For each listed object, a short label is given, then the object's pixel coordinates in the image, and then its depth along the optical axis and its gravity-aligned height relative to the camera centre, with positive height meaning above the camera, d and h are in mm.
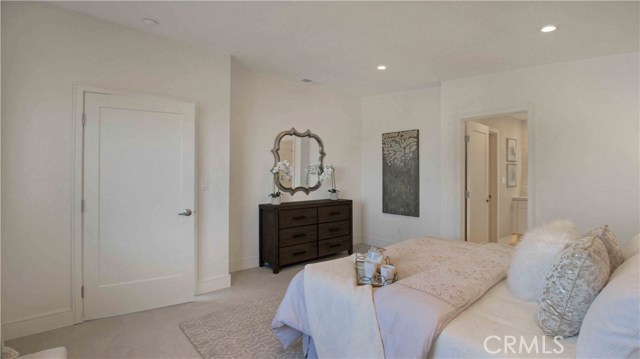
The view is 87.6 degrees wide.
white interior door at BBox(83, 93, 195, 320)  2805 -211
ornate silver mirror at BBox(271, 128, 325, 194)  4641 +297
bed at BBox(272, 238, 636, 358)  1348 -655
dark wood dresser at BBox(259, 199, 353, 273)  4195 -678
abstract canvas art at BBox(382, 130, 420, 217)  5145 +104
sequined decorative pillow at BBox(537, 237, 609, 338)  1376 -462
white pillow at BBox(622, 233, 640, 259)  1791 -380
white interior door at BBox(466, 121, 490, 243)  4547 -24
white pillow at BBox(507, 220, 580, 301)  1723 -418
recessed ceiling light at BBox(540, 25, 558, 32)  2809 +1299
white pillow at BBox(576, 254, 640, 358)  1124 -502
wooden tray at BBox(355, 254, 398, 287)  1917 -575
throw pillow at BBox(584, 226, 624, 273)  1729 -356
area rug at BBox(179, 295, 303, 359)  2310 -1179
